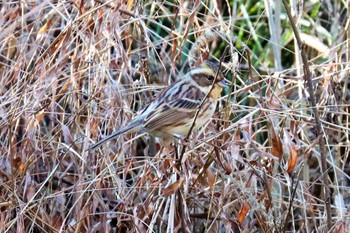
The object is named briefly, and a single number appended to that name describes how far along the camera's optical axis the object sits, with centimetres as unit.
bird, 567
